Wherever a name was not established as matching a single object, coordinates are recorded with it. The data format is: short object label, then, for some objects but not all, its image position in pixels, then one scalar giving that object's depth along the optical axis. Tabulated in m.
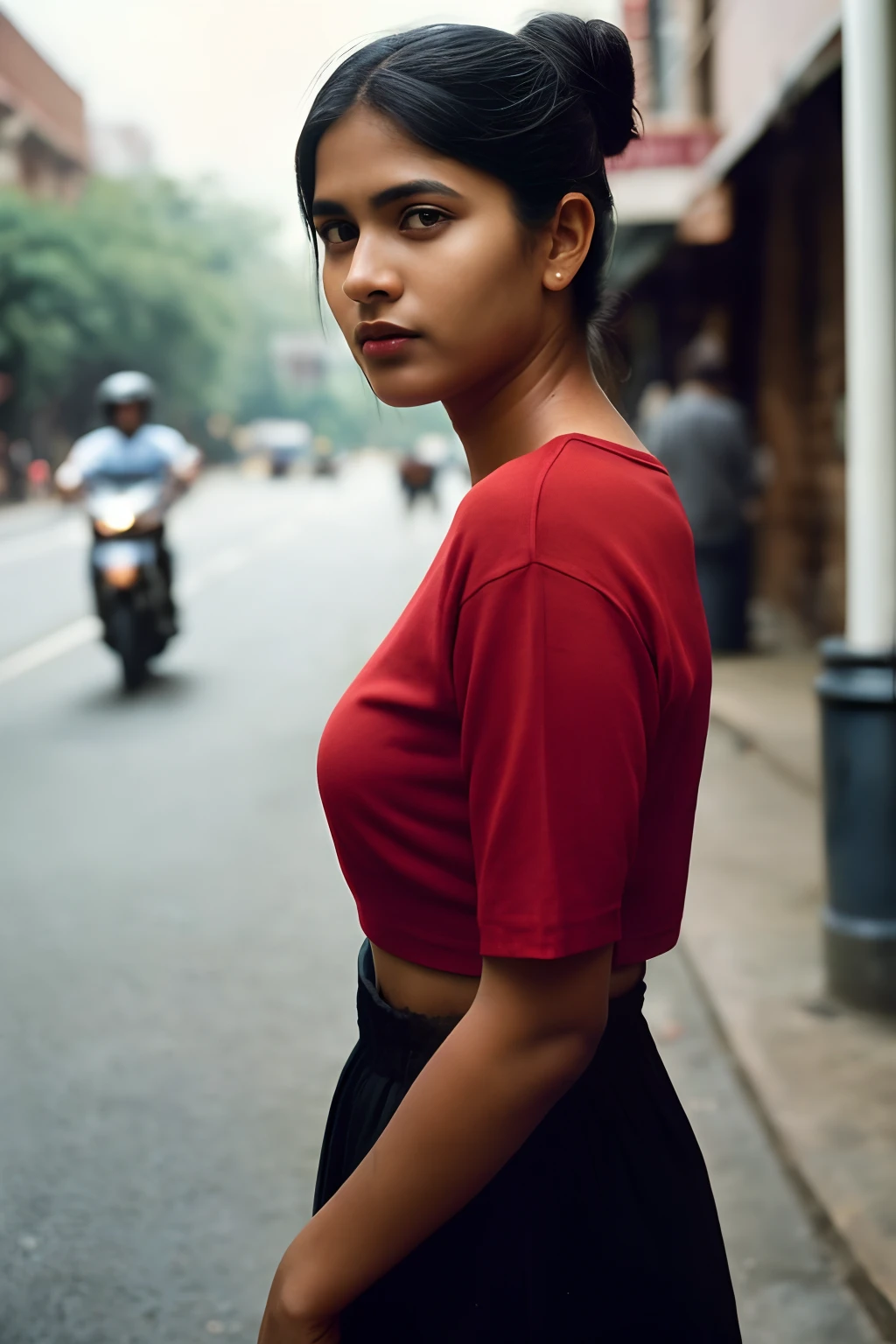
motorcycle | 10.39
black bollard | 4.21
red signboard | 13.51
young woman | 1.10
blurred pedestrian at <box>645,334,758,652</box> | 10.53
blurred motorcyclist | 10.38
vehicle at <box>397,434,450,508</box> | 28.16
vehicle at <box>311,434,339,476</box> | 61.28
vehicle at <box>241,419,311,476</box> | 61.69
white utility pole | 4.27
